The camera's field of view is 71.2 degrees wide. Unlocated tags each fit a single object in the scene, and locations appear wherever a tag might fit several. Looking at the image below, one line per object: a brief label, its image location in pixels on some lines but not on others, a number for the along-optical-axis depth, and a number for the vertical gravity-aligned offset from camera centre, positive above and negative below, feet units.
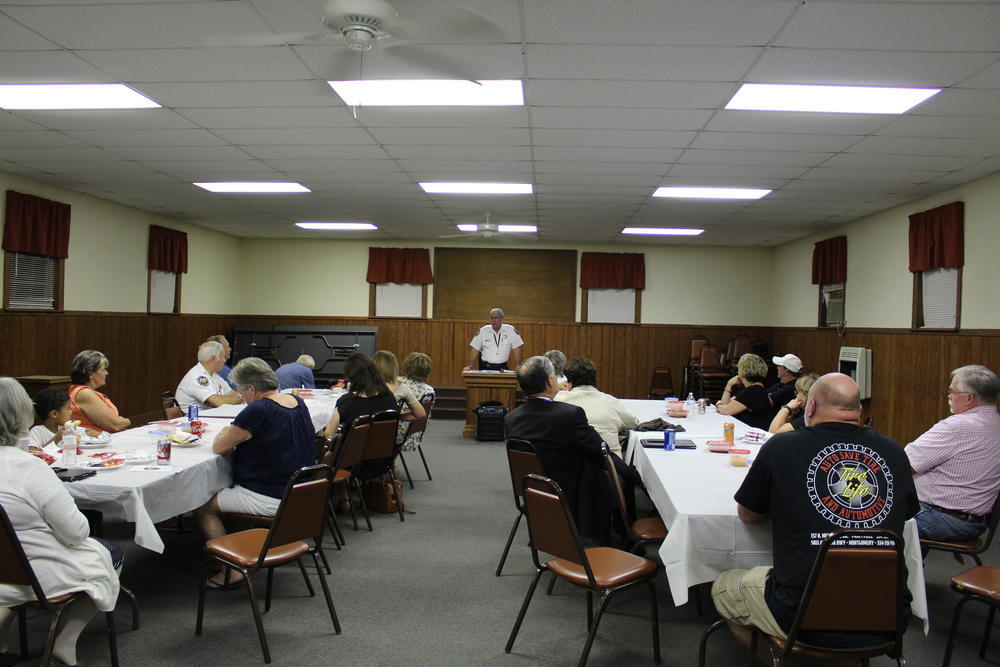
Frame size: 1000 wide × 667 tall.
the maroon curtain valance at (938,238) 22.33 +3.52
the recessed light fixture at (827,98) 14.26 +5.10
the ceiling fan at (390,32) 10.84 +5.05
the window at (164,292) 33.30 +1.44
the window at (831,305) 32.01 +1.64
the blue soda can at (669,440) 13.80 -2.07
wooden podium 30.25 -2.54
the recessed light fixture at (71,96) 15.38 +5.09
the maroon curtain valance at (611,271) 40.73 +3.68
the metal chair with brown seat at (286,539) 9.91 -3.27
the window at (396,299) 41.63 +1.69
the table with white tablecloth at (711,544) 9.09 -2.72
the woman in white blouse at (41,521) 8.14 -2.41
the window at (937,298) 22.91 +1.54
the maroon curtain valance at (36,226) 24.02 +3.32
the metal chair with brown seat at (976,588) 9.58 -3.40
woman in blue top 12.19 -2.18
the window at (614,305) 41.27 +1.70
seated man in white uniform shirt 18.89 -1.70
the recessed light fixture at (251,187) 25.78 +5.17
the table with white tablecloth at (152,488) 10.24 -2.60
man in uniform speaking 33.76 -0.68
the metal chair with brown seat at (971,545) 11.19 -3.28
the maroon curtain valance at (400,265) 41.01 +3.67
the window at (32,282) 24.38 +1.31
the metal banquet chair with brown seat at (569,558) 9.18 -3.26
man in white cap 19.01 -1.26
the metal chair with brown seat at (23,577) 7.81 -3.01
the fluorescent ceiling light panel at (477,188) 25.22 +5.22
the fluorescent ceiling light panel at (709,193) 24.85 +5.21
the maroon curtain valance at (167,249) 32.96 +3.50
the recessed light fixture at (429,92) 14.73 +5.14
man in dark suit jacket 12.40 -2.32
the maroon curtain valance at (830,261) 31.32 +3.64
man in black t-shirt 7.65 -1.68
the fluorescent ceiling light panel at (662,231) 34.76 +5.25
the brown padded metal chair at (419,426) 19.66 -2.78
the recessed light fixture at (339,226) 35.66 +5.21
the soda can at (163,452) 11.77 -2.22
